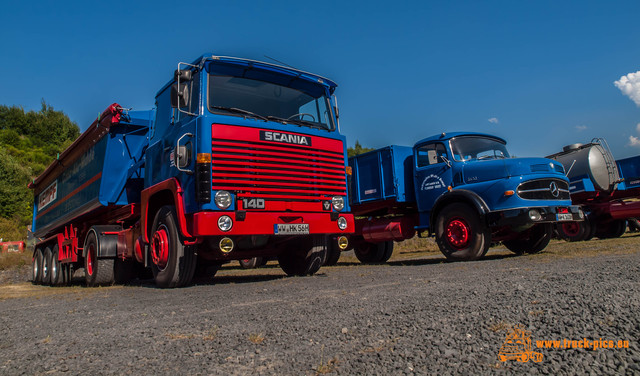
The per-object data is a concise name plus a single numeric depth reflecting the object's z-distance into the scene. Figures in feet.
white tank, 44.01
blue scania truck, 19.39
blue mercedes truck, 28.43
